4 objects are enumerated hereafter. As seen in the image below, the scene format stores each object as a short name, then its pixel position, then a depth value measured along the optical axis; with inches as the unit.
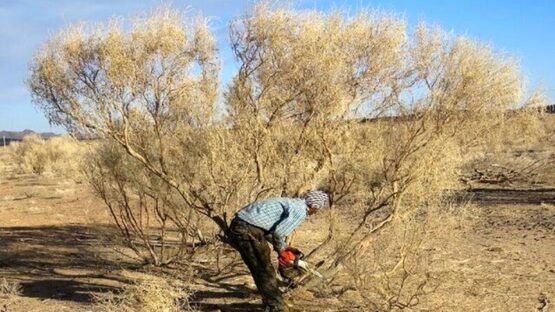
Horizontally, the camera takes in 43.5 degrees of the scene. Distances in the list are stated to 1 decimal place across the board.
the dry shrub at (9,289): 371.9
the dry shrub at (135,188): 436.8
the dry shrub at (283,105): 339.3
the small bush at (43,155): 1493.6
